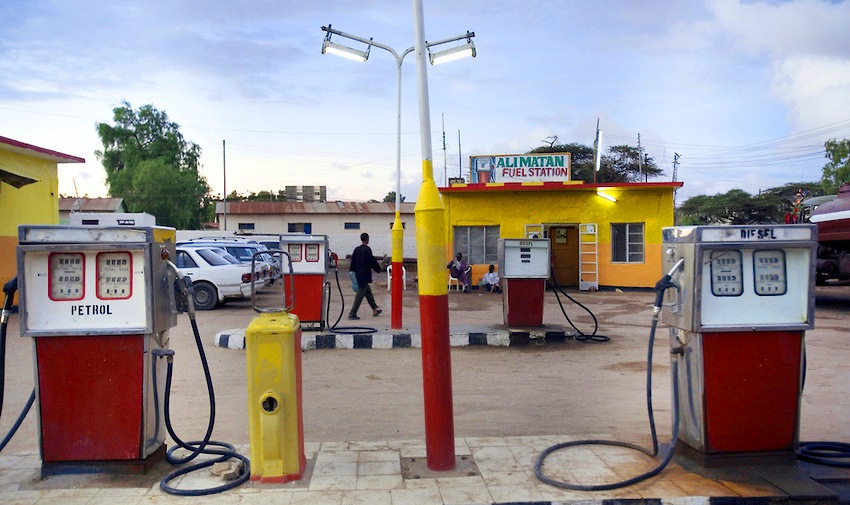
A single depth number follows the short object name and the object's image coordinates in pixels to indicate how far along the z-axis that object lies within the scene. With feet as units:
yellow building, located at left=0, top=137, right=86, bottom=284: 48.06
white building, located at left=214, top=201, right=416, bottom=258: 140.15
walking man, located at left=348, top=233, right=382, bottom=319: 41.14
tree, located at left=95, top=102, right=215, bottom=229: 158.61
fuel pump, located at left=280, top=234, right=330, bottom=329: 36.35
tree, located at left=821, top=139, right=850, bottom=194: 122.72
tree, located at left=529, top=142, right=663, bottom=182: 153.79
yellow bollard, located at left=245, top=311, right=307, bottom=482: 14.35
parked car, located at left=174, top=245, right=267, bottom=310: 52.54
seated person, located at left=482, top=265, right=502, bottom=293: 70.23
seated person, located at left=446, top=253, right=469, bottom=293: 70.69
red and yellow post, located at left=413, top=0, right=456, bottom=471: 15.29
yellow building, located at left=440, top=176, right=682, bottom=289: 70.28
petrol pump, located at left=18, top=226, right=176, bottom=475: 14.53
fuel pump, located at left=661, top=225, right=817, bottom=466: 15.16
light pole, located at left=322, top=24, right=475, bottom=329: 41.54
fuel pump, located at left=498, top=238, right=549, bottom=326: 35.94
